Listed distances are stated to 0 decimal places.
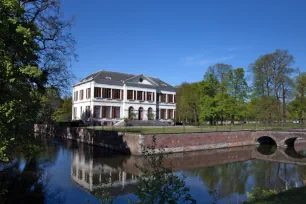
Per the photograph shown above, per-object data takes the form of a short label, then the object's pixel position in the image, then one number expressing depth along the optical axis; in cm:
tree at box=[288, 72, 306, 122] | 3912
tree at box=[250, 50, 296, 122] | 3678
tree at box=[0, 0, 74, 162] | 725
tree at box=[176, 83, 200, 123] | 4622
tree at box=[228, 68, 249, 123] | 3859
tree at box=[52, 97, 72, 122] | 3658
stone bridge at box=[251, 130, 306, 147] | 2500
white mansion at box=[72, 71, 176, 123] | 3556
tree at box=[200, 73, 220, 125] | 3666
